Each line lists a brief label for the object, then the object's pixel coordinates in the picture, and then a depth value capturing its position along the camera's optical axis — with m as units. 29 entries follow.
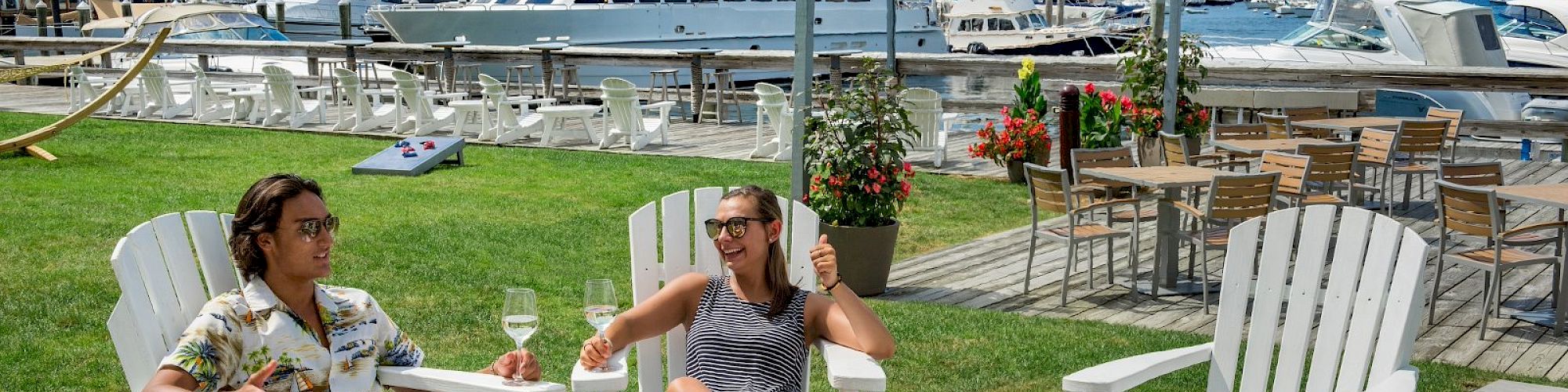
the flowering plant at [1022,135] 11.59
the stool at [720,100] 17.64
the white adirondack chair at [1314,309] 3.36
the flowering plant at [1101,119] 11.29
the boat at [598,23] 26.62
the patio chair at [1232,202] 6.89
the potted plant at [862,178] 7.08
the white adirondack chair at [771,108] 13.92
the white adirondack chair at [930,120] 12.91
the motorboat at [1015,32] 45.72
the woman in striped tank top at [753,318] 3.78
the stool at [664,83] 19.45
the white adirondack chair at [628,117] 14.32
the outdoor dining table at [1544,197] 6.11
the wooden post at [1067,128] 10.84
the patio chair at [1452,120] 10.95
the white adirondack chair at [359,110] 16.27
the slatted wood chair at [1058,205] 7.04
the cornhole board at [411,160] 11.81
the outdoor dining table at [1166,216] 6.96
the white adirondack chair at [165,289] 3.21
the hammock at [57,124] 12.18
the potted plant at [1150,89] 11.45
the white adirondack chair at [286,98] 16.75
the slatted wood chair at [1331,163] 8.47
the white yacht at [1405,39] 16.80
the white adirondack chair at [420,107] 15.76
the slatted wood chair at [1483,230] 6.13
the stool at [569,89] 19.51
